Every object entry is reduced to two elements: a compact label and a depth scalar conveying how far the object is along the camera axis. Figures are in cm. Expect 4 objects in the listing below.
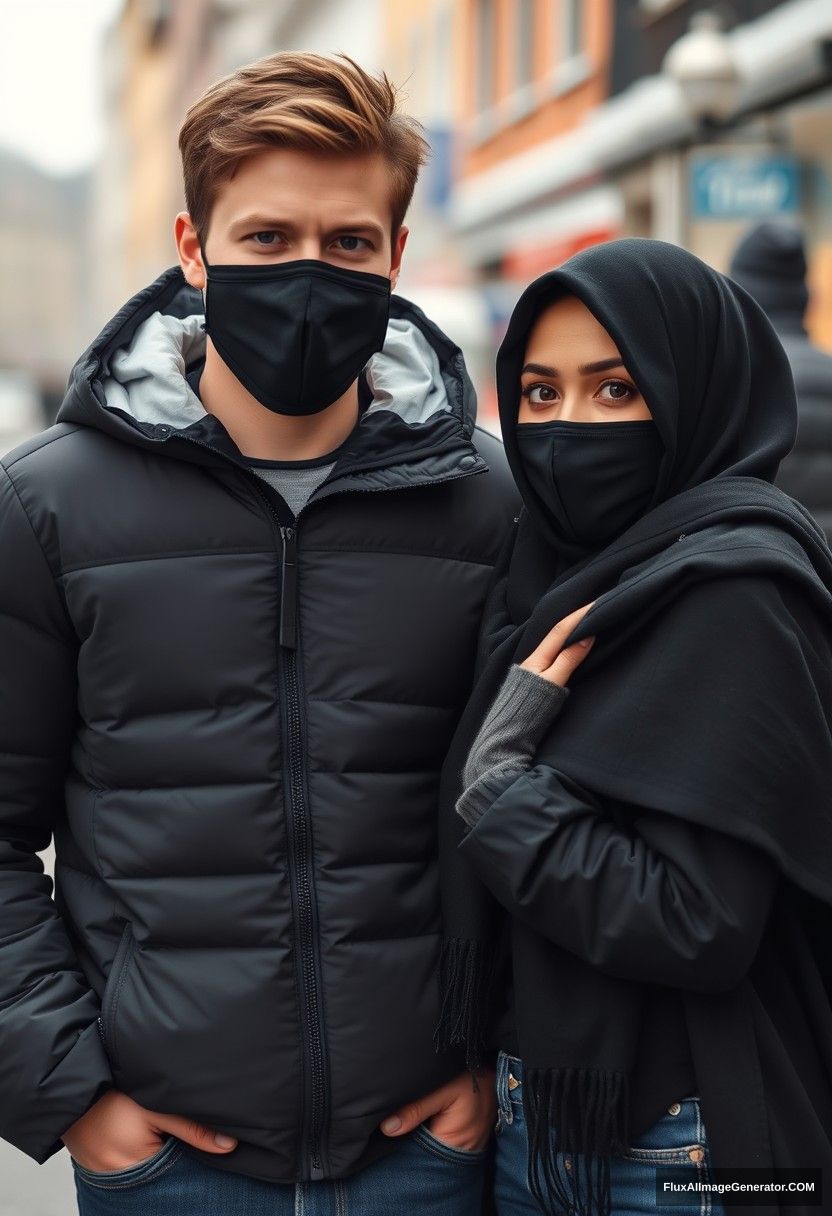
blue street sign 952
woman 194
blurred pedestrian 473
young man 212
